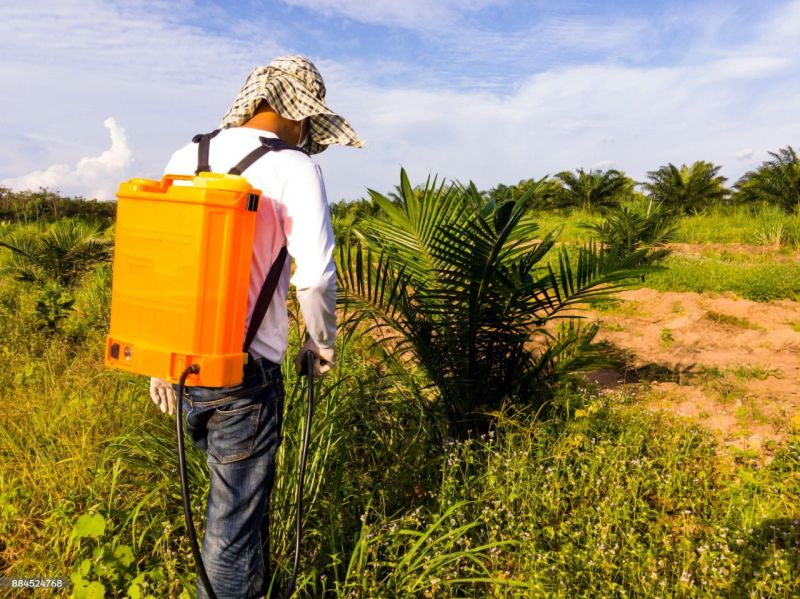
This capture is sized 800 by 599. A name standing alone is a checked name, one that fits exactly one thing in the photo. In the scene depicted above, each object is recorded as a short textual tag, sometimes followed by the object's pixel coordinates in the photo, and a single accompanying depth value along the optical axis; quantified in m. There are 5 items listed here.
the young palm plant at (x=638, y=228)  7.69
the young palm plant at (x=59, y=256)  6.91
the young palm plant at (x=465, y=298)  3.21
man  1.62
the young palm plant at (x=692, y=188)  15.14
